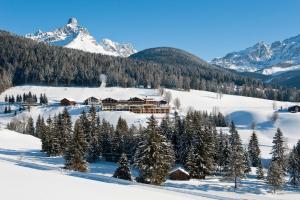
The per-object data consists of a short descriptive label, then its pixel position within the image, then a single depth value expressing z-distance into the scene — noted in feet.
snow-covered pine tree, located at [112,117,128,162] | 280.51
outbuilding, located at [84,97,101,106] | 625.53
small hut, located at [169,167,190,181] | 219.00
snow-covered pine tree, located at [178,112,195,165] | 252.83
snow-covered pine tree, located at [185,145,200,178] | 227.40
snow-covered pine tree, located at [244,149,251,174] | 274.73
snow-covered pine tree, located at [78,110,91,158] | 286.29
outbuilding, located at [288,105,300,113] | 630.99
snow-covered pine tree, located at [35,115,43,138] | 427.21
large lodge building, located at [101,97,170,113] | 576.61
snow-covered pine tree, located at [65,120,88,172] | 192.54
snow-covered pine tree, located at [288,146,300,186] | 252.01
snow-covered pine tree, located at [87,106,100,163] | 276.41
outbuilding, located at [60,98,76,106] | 624.18
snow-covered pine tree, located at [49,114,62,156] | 266.36
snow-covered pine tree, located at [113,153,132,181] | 177.78
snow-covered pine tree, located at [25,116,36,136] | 455.50
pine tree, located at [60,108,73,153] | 275.34
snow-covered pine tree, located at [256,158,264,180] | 255.47
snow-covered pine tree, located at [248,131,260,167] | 306.08
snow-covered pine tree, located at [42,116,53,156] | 268.21
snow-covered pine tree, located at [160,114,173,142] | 274.93
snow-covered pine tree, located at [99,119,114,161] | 285.23
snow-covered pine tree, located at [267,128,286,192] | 213.87
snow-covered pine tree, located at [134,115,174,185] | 167.43
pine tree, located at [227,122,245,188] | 222.48
